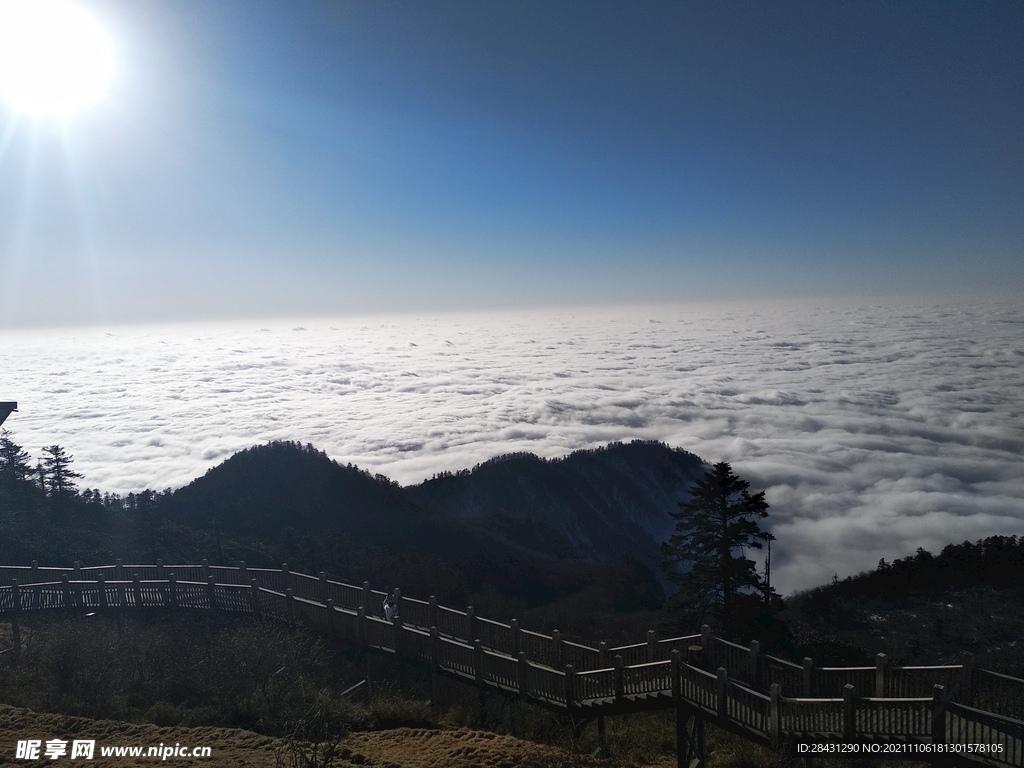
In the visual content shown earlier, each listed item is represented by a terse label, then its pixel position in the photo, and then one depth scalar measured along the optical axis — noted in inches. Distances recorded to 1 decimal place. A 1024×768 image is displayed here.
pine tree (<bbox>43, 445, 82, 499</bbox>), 1230.3
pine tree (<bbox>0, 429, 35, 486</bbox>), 1178.1
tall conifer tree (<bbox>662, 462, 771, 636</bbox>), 717.9
